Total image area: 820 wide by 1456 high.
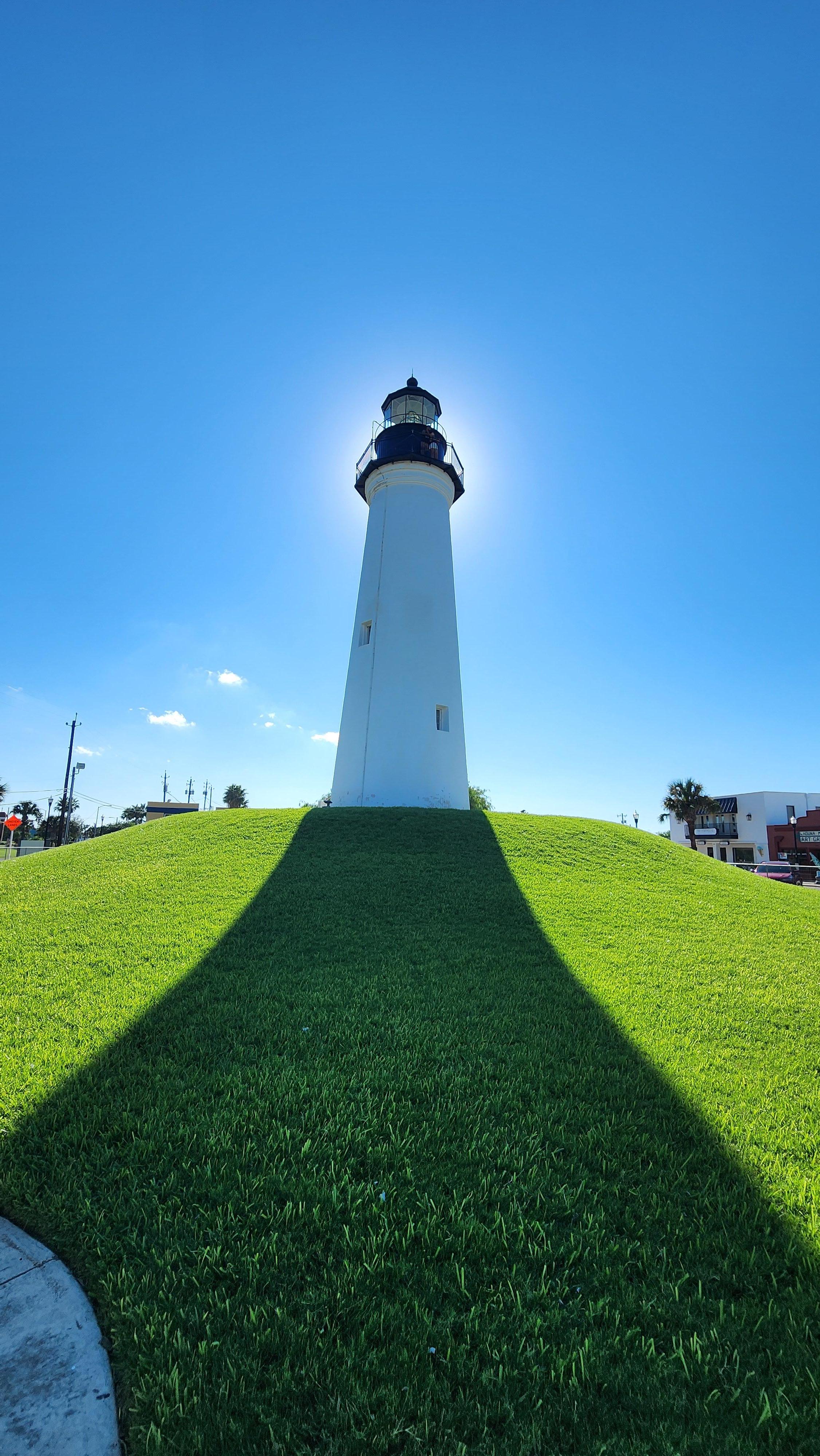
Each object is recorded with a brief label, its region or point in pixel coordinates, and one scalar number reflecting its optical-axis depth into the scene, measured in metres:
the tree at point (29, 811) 81.00
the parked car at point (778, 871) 35.81
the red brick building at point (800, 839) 52.50
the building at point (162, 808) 85.19
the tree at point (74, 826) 64.25
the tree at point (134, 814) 97.19
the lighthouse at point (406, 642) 17.89
